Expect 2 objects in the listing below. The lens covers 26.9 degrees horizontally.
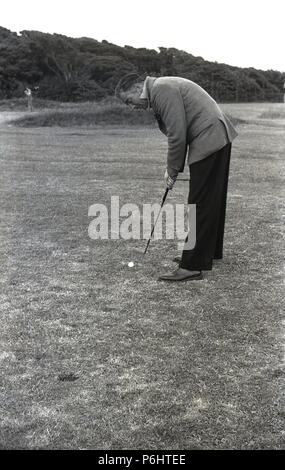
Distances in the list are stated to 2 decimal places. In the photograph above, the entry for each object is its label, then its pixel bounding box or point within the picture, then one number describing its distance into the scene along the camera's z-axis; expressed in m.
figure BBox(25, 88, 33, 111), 36.76
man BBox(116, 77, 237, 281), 4.75
